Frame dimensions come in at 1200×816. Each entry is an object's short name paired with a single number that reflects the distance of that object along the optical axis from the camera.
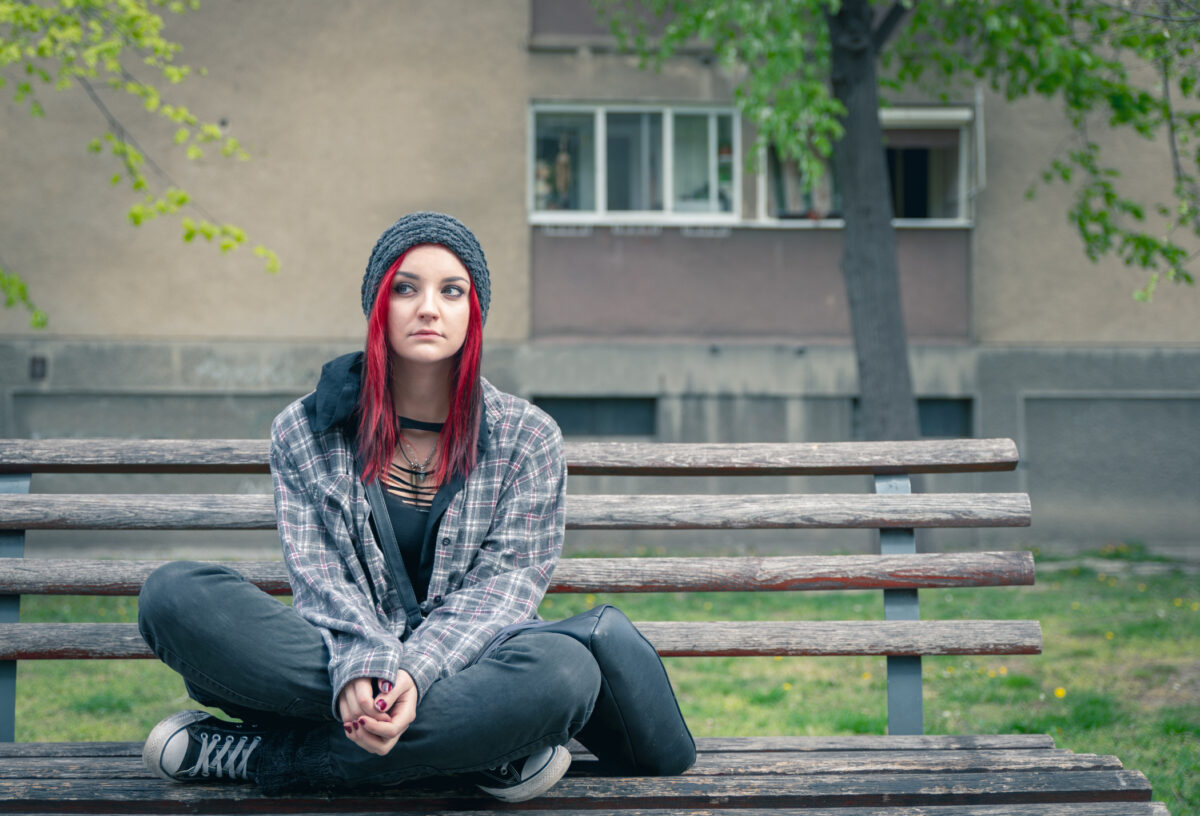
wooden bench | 2.48
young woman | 2.00
